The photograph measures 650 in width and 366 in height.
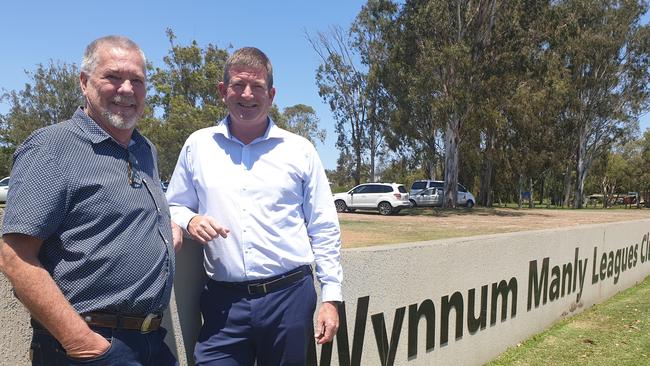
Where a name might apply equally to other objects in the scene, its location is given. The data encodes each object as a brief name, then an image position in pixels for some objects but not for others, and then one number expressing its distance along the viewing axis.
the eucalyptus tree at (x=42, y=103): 41.28
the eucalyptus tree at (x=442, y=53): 24.89
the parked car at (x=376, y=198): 25.27
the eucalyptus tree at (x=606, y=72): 38.44
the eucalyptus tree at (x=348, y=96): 42.34
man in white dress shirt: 2.37
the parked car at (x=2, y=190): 23.97
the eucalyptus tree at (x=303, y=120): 66.75
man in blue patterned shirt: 1.63
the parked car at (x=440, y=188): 32.94
